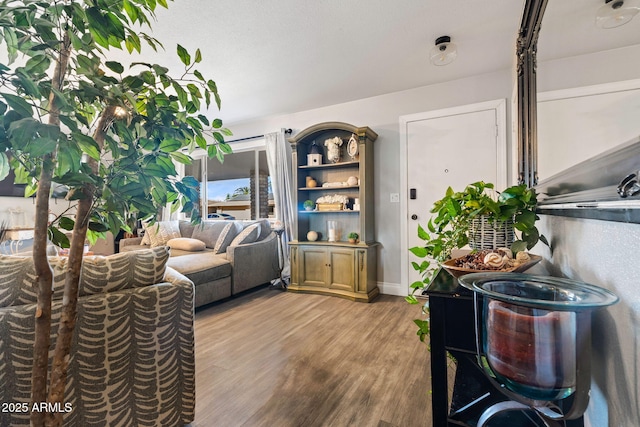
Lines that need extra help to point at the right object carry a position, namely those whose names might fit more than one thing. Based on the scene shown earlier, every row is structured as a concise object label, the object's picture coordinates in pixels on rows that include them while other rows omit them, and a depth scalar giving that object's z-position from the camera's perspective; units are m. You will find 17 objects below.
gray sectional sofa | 2.89
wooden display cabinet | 3.17
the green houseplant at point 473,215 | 0.92
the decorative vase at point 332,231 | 3.48
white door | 2.85
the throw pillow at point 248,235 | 3.42
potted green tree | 0.50
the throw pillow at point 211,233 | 4.20
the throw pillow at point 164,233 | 4.03
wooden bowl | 0.79
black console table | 0.78
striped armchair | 0.92
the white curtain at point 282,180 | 3.85
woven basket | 1.00
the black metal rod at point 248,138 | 4.24
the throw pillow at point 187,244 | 3.76
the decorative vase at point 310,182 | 3.64
